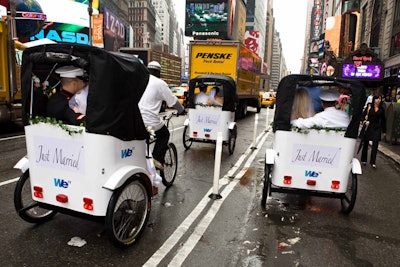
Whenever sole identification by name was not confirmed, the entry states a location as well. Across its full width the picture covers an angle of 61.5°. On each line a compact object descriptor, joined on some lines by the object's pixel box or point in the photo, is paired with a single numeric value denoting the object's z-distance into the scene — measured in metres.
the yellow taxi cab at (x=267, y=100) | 35.12
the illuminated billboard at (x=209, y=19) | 64.94
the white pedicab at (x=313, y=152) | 5.08
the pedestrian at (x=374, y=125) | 8.97
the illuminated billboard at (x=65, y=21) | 37.47
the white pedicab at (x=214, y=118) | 9.71
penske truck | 18.12
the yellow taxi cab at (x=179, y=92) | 25.12
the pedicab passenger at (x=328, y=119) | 5.13
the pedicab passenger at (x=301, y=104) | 5.48
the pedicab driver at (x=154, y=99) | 5.36
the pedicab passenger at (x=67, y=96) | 3.68
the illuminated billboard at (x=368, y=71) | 23.56
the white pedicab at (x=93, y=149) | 3.46
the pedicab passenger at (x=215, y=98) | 9.91
